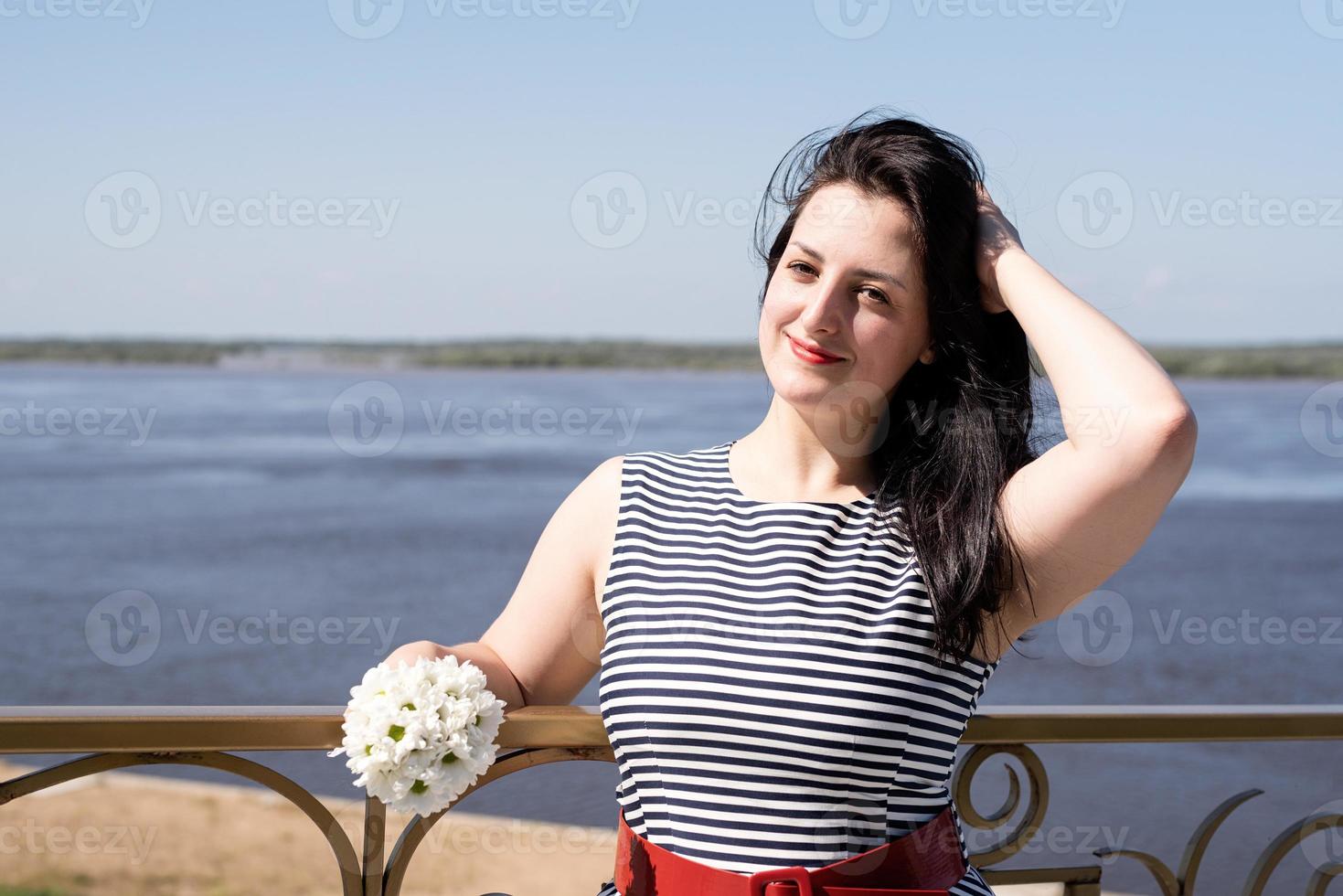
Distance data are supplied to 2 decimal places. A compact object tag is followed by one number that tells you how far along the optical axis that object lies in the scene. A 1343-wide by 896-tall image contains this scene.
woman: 3.03
